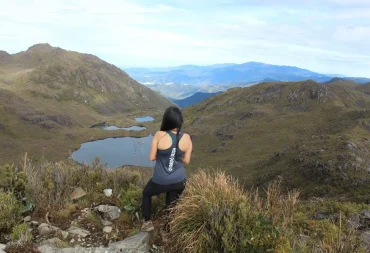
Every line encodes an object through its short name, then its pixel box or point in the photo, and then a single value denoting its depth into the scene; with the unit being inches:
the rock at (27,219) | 283.3
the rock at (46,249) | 223.8
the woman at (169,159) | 254.8
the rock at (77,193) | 335.8
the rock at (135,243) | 235.6
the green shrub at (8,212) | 256.2
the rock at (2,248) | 214.5
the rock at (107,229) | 269.9
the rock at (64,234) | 254.7
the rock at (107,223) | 284.5
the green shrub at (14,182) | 318.7
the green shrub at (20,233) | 227.9
